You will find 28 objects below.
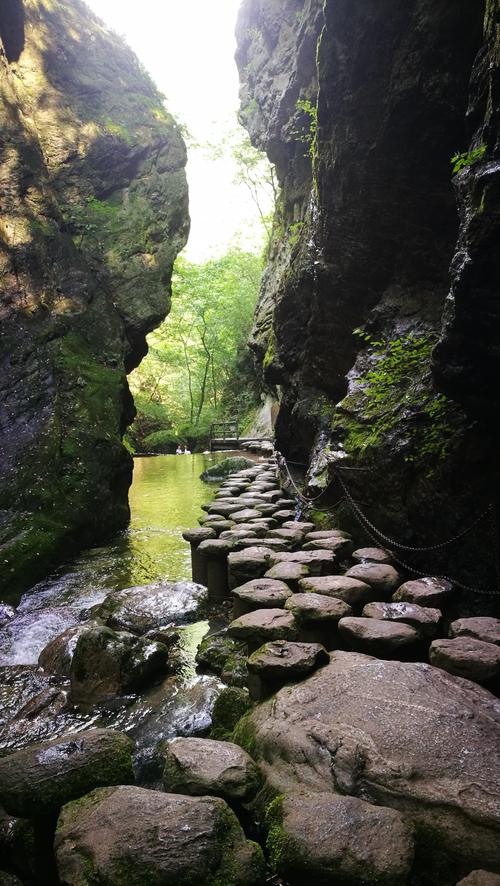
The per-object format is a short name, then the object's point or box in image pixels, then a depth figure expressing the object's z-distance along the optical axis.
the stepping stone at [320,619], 3.46
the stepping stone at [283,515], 7.12
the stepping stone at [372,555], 4.83
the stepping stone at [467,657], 2.77
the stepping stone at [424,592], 3.76
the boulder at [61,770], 2.16
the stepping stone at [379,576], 4.10
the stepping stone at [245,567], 4.75
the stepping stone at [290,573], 4.32
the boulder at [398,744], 1.92
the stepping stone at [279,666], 2.92
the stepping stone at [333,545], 5.15
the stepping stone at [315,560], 4.64
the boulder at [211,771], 2.14
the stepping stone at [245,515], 6.79
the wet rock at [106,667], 3.43
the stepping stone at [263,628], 3.37
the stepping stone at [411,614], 3.35
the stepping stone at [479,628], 3.06
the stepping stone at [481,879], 1.63
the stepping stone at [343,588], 3.85
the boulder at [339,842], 1.69
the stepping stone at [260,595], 3.89
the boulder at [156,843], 1.71
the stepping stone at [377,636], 3.14
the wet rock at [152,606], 4.65
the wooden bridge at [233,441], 23.48
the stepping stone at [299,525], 6.24
